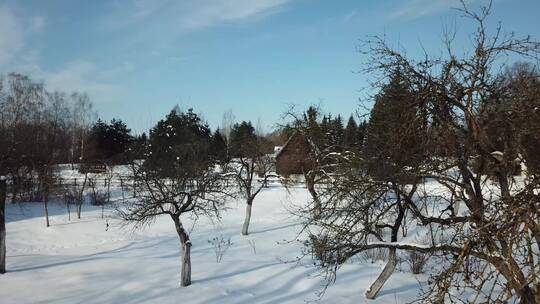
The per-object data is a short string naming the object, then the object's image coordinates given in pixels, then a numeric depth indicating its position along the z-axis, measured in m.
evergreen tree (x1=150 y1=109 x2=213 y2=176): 15.76
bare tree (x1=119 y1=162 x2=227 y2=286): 12.64
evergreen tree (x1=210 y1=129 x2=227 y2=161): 26.21
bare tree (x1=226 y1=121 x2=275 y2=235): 23.34
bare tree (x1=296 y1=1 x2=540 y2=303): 6.54
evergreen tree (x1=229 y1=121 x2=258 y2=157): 24.98
